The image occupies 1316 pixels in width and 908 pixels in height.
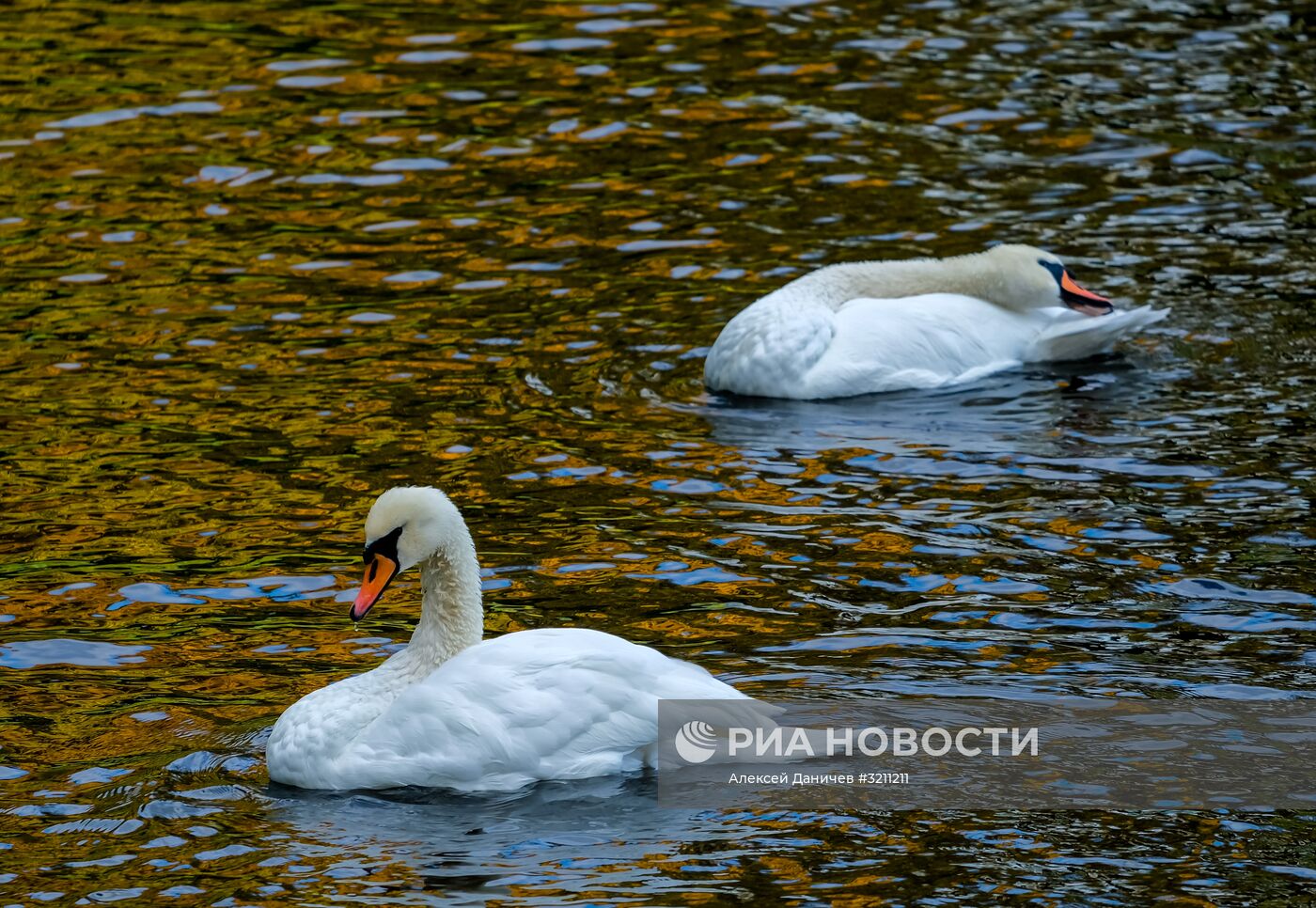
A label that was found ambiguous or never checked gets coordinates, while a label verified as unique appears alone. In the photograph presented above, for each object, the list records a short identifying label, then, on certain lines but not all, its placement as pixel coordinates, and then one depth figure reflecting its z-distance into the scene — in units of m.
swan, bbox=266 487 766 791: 14.41
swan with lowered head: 23.56
